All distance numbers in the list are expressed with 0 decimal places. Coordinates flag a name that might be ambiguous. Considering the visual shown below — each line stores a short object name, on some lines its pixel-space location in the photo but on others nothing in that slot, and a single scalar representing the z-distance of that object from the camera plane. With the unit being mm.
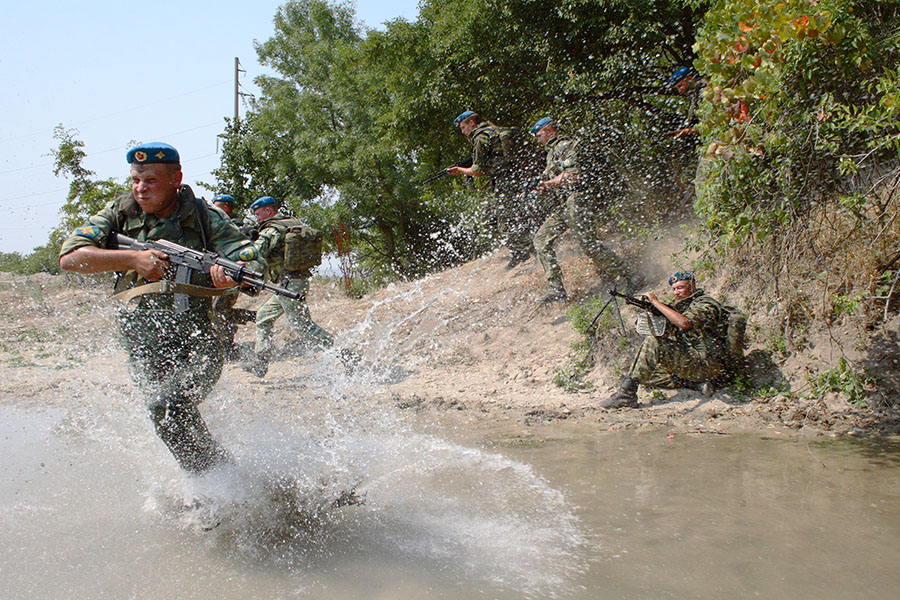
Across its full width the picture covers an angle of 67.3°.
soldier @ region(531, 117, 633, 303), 7555
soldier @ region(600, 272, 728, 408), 5418
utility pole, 31922
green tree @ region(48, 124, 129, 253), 14289
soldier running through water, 3199
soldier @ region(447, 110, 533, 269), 8570
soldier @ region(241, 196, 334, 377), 7340
